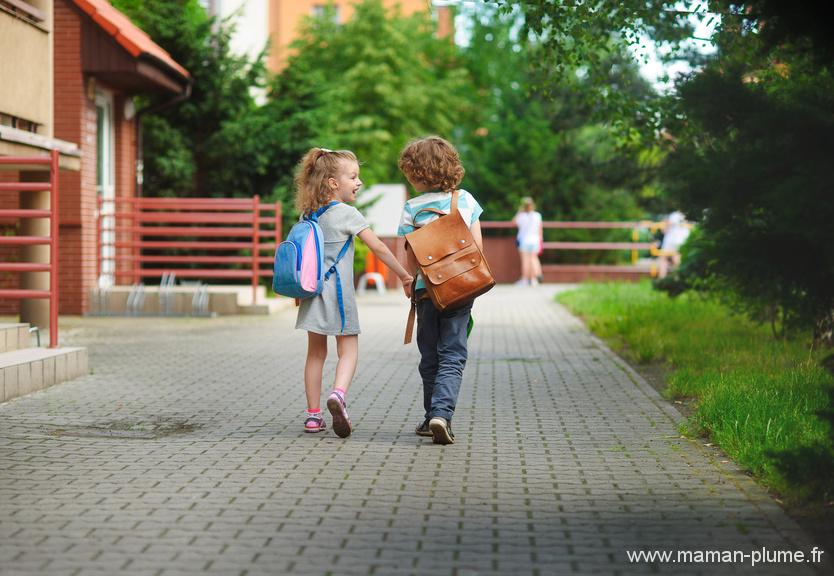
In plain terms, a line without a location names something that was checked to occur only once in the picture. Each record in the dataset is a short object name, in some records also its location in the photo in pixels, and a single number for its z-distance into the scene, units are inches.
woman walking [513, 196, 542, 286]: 1217.4
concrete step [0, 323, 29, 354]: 408.2
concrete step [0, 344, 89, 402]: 357.7
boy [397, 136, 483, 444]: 283.7
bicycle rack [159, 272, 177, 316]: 737.6
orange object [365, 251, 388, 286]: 1036.8
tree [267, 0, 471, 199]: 1987.0
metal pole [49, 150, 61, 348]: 404.3
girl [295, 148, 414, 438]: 294.7
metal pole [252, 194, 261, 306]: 750.5
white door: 778.8
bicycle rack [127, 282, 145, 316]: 730.8
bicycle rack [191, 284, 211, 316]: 738.2
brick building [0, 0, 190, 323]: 719.1
